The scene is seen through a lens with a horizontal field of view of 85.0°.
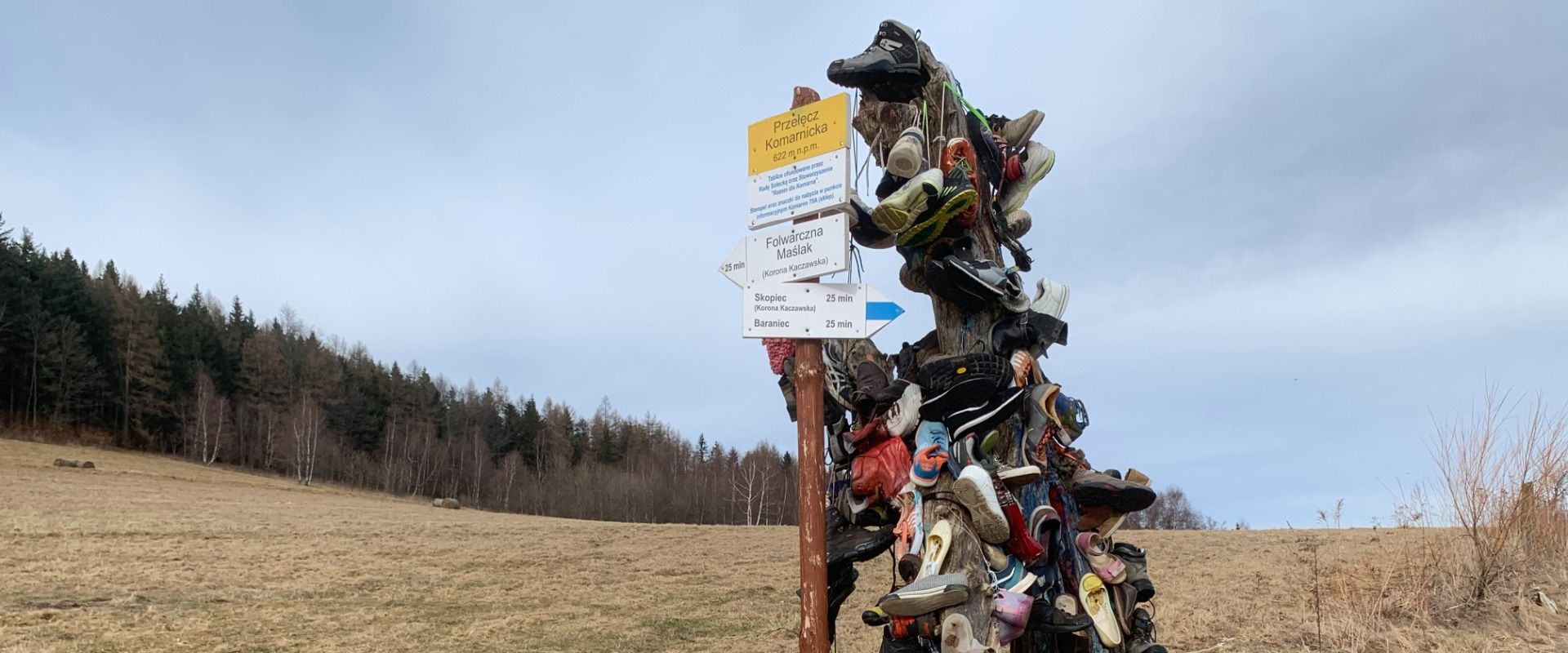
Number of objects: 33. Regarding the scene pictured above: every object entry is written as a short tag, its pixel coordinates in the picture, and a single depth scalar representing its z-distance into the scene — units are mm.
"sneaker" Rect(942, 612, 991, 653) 3447
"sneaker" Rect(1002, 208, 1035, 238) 4691
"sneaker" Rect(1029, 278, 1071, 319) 4301
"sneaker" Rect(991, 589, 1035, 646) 3586
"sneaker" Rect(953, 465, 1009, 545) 3631
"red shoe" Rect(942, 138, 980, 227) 4234
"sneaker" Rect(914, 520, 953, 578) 3666
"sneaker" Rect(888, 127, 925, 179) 4035
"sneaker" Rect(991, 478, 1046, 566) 3744
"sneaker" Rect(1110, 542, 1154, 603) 4367
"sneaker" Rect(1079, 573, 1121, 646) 4039
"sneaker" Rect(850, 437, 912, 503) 4098
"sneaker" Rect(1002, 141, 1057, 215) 4691
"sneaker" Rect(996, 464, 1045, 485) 3896
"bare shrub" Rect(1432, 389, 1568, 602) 6215
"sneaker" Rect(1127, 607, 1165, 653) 4223
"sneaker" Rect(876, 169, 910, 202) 4160
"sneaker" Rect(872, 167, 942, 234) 3936
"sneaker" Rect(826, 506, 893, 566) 4113
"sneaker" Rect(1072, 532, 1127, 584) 4230
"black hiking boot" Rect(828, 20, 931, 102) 4250
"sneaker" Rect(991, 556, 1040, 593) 3764
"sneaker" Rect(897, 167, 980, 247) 4023
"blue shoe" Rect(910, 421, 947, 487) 3826
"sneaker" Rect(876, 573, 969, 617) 3408
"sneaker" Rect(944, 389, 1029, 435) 3952
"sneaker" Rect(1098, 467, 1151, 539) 4285
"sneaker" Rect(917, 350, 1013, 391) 3961
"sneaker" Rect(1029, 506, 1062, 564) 3961
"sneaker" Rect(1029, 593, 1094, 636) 3859
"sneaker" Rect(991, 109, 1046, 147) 4840
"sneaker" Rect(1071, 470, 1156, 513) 4141
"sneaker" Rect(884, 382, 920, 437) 4055
